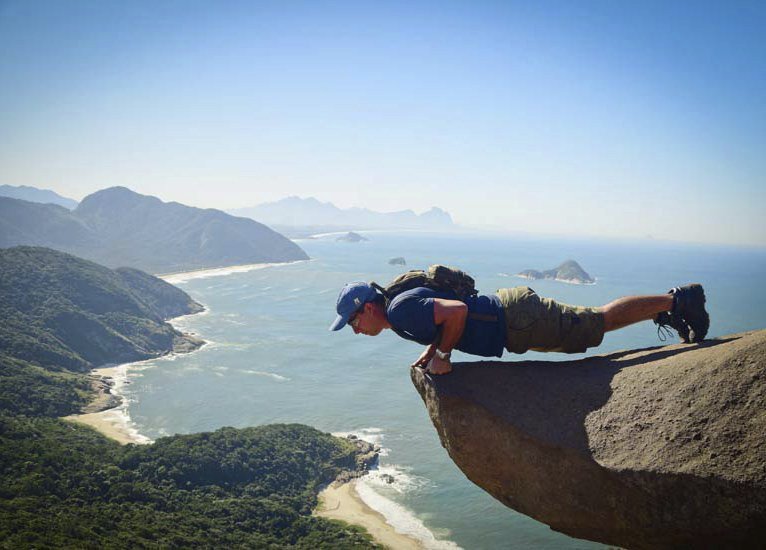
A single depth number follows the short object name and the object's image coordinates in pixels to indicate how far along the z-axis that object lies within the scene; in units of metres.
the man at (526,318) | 4.91
